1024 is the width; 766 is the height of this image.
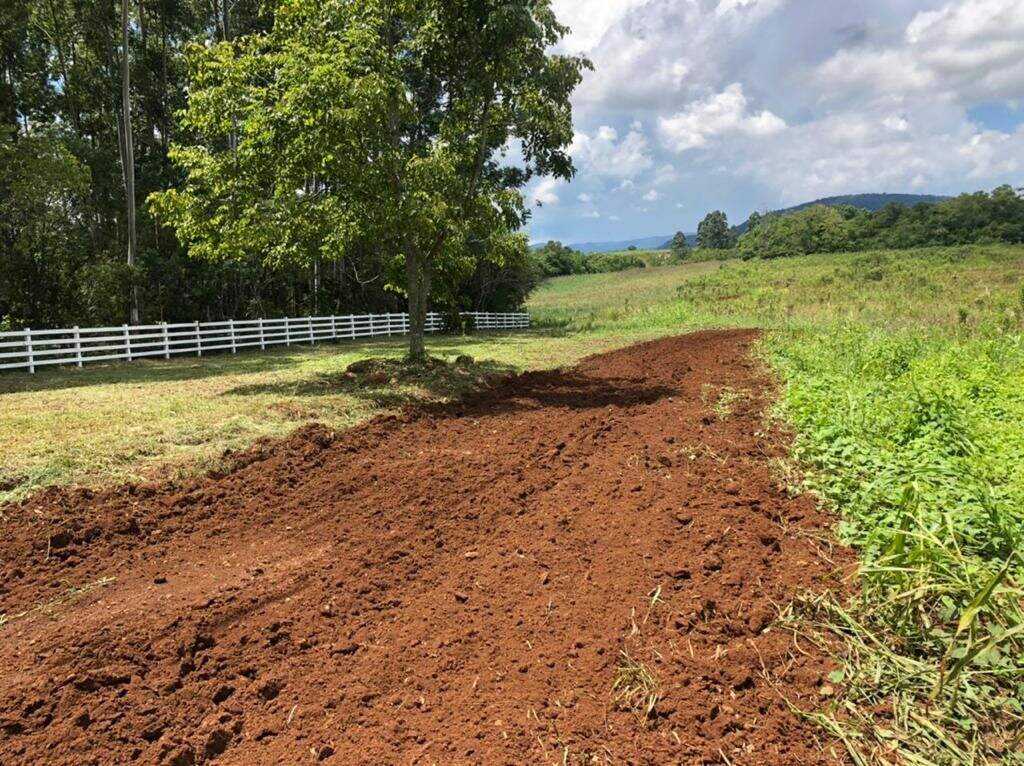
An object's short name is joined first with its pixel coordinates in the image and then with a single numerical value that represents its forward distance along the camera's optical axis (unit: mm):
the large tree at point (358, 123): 10477
